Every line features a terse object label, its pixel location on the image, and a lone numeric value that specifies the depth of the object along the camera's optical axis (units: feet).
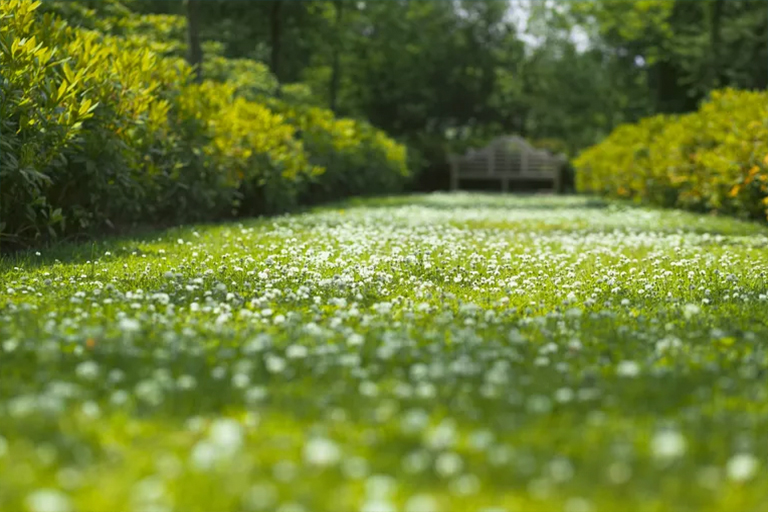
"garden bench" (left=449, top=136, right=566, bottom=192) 159.22
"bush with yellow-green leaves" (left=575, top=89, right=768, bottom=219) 55.72
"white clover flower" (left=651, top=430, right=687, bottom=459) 9.91
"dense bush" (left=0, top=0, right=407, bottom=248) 31.14
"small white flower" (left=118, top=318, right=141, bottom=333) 15.43
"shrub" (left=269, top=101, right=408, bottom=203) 83.97
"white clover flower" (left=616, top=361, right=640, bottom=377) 13.53
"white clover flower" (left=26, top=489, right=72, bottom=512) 8.32
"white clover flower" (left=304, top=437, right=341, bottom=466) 9.86
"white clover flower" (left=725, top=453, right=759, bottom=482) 9.78
